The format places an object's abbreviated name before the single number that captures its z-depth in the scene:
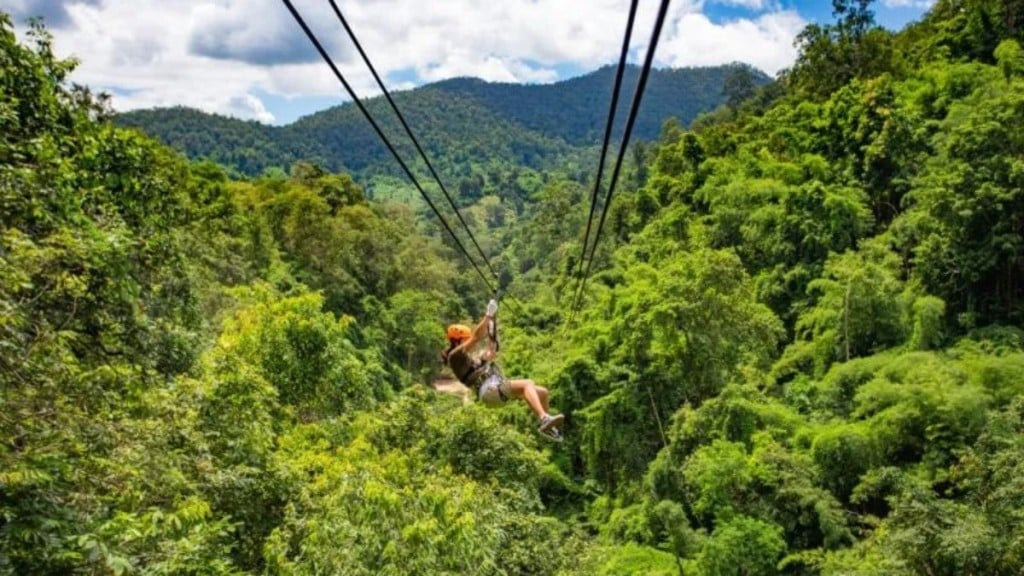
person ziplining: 6.38
